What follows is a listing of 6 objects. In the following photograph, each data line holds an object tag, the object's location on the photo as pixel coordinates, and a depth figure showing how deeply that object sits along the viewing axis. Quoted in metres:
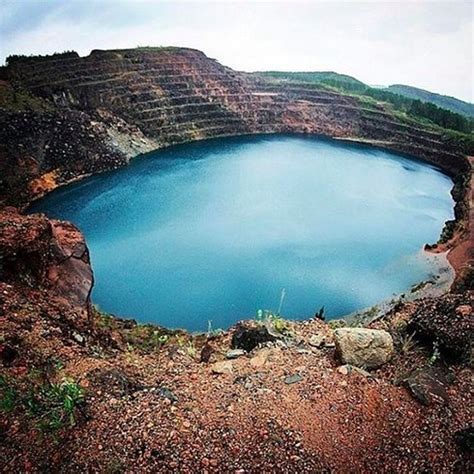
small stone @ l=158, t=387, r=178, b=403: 7.27
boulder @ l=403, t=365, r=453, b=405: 7.36
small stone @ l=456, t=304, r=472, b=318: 9.25
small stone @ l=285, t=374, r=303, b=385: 7.84
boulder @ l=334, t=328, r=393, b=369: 8.49
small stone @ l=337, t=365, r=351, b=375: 7.90
